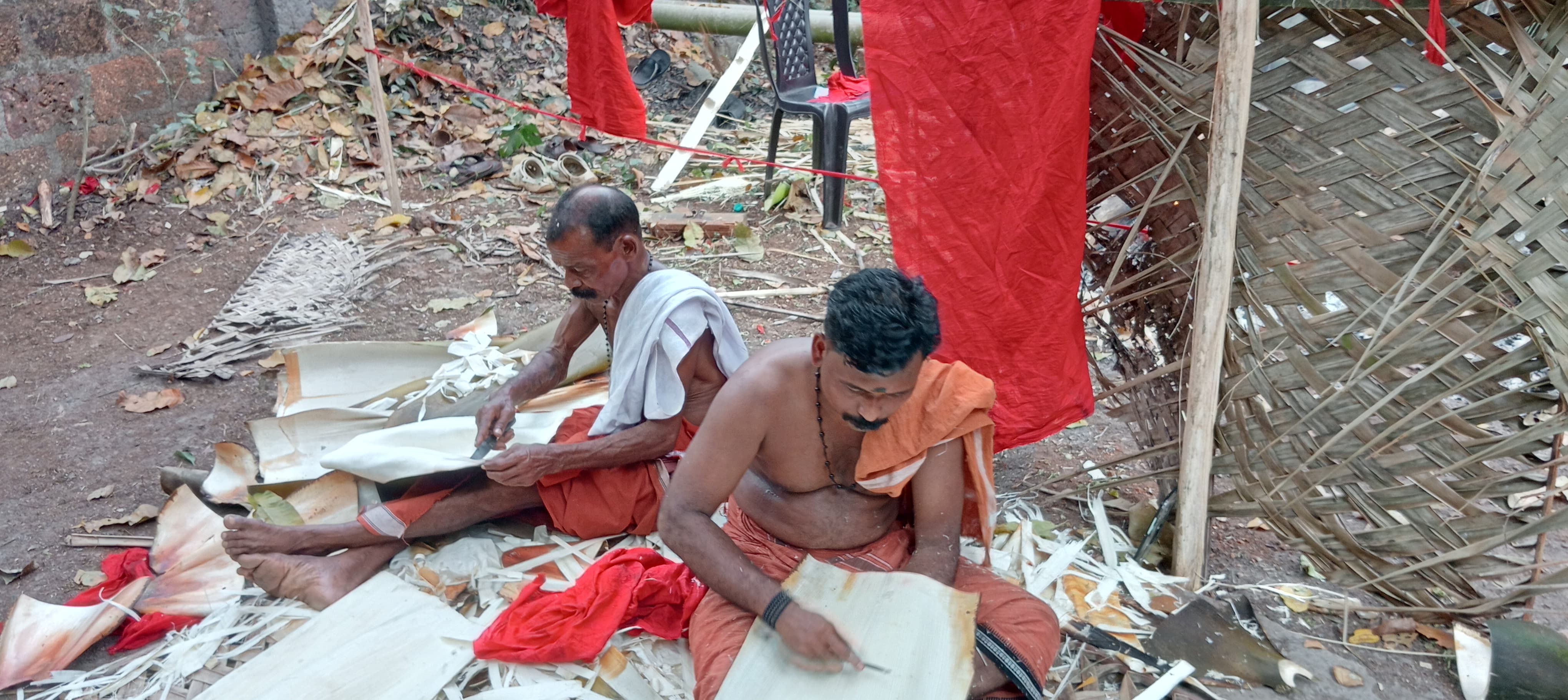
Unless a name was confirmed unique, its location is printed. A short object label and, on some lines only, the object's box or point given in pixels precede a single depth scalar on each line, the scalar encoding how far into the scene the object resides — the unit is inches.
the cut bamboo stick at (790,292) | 200.1
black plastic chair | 213.5
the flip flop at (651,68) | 336.5
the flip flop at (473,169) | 259.1
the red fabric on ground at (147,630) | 104.7
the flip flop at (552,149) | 273.9
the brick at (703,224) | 232.2
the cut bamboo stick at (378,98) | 198.1
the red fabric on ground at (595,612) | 95.3
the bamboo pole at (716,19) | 248.1
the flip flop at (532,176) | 254.4
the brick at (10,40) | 207.0
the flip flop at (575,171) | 263.0
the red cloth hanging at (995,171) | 97.5
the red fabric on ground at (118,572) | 110.3
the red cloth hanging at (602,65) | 158.2
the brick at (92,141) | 224.8
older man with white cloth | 108.0
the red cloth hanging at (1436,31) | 85.9
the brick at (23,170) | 214.8
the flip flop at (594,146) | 281.9
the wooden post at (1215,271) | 93.1
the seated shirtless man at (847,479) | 77.9
